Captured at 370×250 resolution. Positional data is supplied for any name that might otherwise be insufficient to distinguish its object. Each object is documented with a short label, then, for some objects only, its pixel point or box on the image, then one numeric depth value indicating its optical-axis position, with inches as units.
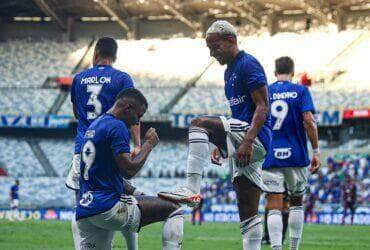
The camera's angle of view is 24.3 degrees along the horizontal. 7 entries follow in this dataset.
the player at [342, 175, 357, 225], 1157.1
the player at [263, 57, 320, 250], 424.8
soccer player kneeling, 293.9
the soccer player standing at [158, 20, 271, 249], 306.0
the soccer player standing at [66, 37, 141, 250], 358.6
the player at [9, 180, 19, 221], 1333.7
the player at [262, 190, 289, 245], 565.4
